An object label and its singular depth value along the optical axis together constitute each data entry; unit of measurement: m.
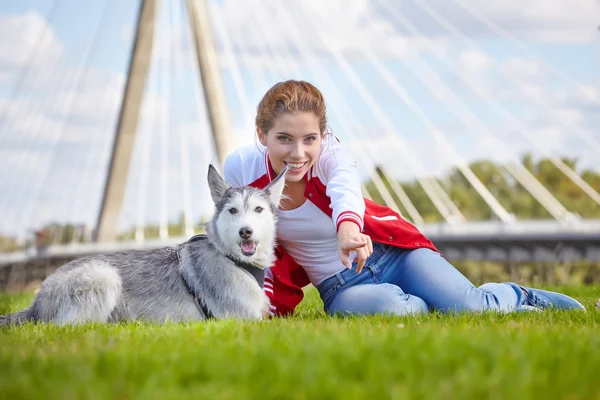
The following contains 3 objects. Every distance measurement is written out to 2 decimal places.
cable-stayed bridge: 21.80
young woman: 5.08
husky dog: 4.73
